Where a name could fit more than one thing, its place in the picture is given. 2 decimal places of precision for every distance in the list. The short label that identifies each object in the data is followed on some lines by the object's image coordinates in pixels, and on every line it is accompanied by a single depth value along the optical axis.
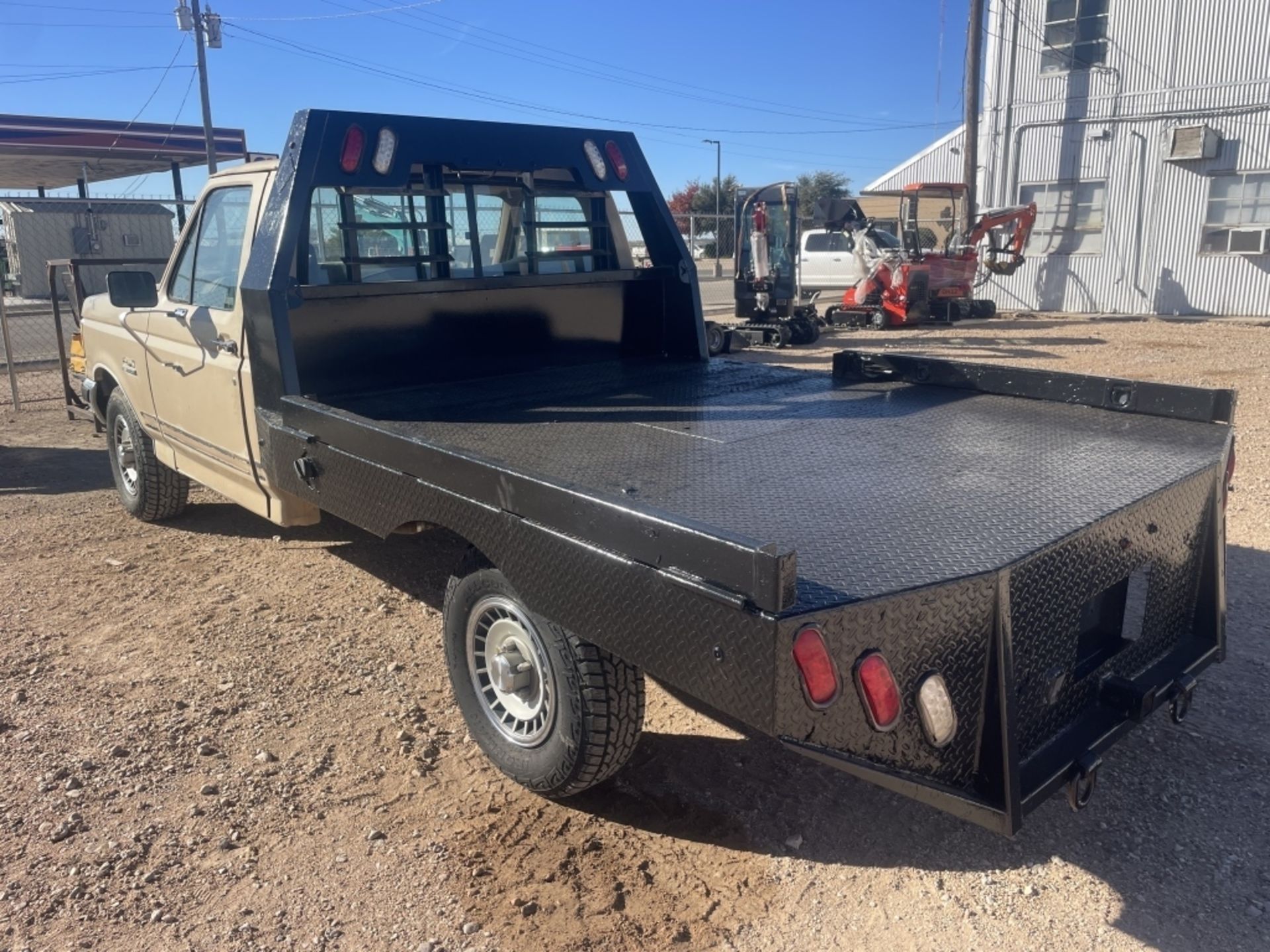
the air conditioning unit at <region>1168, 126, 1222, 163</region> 18.77
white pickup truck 22.41
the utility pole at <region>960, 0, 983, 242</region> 21.53
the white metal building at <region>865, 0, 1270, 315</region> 18.83
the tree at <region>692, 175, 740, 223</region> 56.34
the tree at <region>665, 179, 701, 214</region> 57.90
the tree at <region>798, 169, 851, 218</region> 64.50
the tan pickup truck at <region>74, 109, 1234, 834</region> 2.32
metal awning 26.23
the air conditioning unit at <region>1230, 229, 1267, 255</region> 18.75
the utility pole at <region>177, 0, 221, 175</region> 19.95
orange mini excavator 17.67
